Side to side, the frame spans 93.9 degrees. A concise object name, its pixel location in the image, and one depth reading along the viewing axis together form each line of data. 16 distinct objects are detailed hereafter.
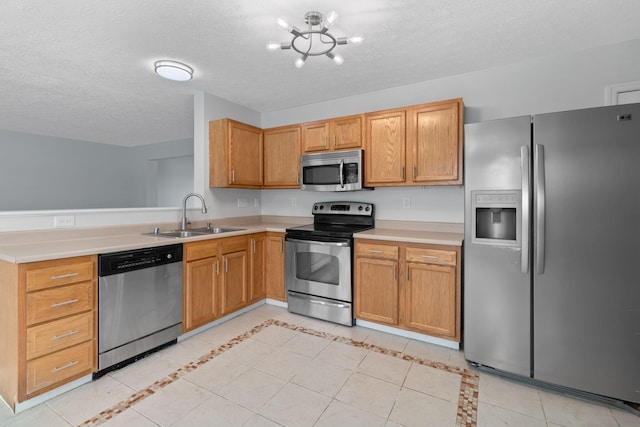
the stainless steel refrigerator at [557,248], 1.74
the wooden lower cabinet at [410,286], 2.45
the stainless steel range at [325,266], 2.92
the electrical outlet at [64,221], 2.36
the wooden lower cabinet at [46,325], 1.71
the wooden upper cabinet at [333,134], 3.18
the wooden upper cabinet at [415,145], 2.67
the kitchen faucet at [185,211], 3.16
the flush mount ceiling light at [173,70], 2.64
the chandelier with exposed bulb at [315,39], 1.84
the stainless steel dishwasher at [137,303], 2.08
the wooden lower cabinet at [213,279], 2.63
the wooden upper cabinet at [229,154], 3.37
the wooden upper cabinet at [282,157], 3.61
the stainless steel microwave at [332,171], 3.14
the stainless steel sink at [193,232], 2.95
